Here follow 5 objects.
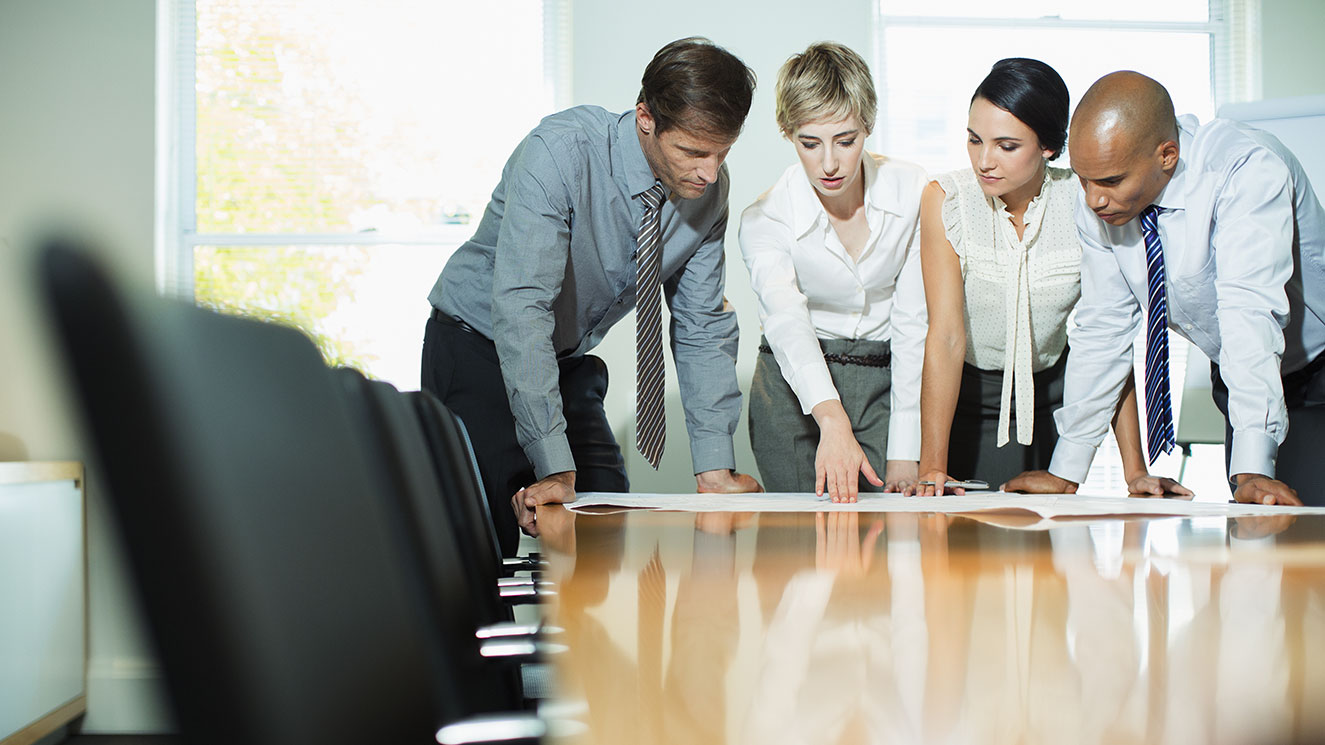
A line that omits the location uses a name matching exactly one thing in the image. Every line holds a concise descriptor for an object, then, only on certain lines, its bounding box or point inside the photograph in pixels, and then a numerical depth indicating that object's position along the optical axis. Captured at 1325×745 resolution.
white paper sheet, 1.55
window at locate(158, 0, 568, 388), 4.11
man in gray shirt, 1.85
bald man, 1.79
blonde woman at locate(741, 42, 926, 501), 2.16
